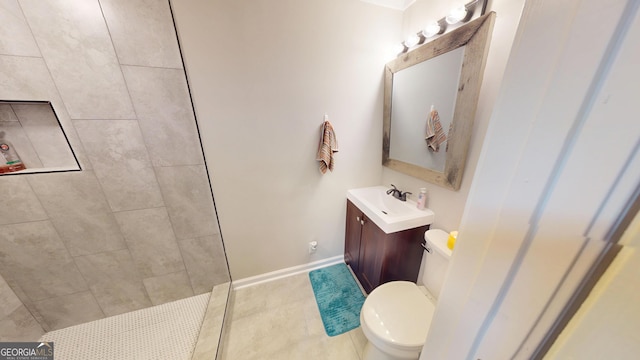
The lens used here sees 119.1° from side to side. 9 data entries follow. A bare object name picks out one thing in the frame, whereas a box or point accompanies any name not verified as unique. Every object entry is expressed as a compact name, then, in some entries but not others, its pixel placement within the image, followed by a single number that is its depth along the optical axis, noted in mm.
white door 171
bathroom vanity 1229
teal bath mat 1380
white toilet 899
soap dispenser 1326
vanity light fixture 968
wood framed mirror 978
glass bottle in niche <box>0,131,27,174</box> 1053
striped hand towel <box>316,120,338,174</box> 1464
